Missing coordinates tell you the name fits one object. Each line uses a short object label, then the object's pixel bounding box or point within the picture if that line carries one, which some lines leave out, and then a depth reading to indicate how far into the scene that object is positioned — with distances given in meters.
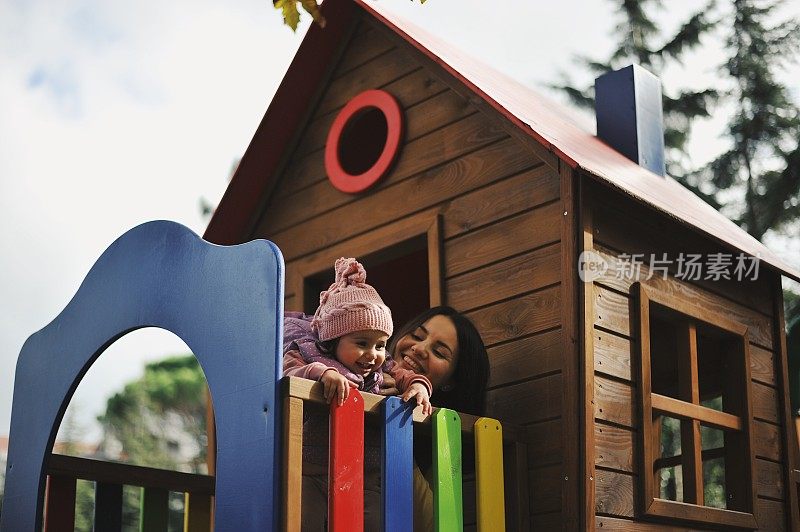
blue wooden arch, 3.54
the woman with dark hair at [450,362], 4.71
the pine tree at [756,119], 14.50
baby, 4.05
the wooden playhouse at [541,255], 4.68
